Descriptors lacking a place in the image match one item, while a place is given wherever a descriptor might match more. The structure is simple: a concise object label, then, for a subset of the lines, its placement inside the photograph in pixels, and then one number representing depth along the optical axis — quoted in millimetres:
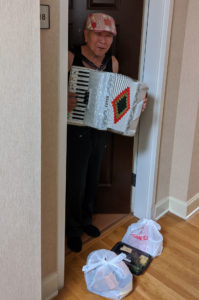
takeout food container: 1872
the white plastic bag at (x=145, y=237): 2033
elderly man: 1788
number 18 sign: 1252
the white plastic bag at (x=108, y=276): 1668
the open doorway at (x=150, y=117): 1667
